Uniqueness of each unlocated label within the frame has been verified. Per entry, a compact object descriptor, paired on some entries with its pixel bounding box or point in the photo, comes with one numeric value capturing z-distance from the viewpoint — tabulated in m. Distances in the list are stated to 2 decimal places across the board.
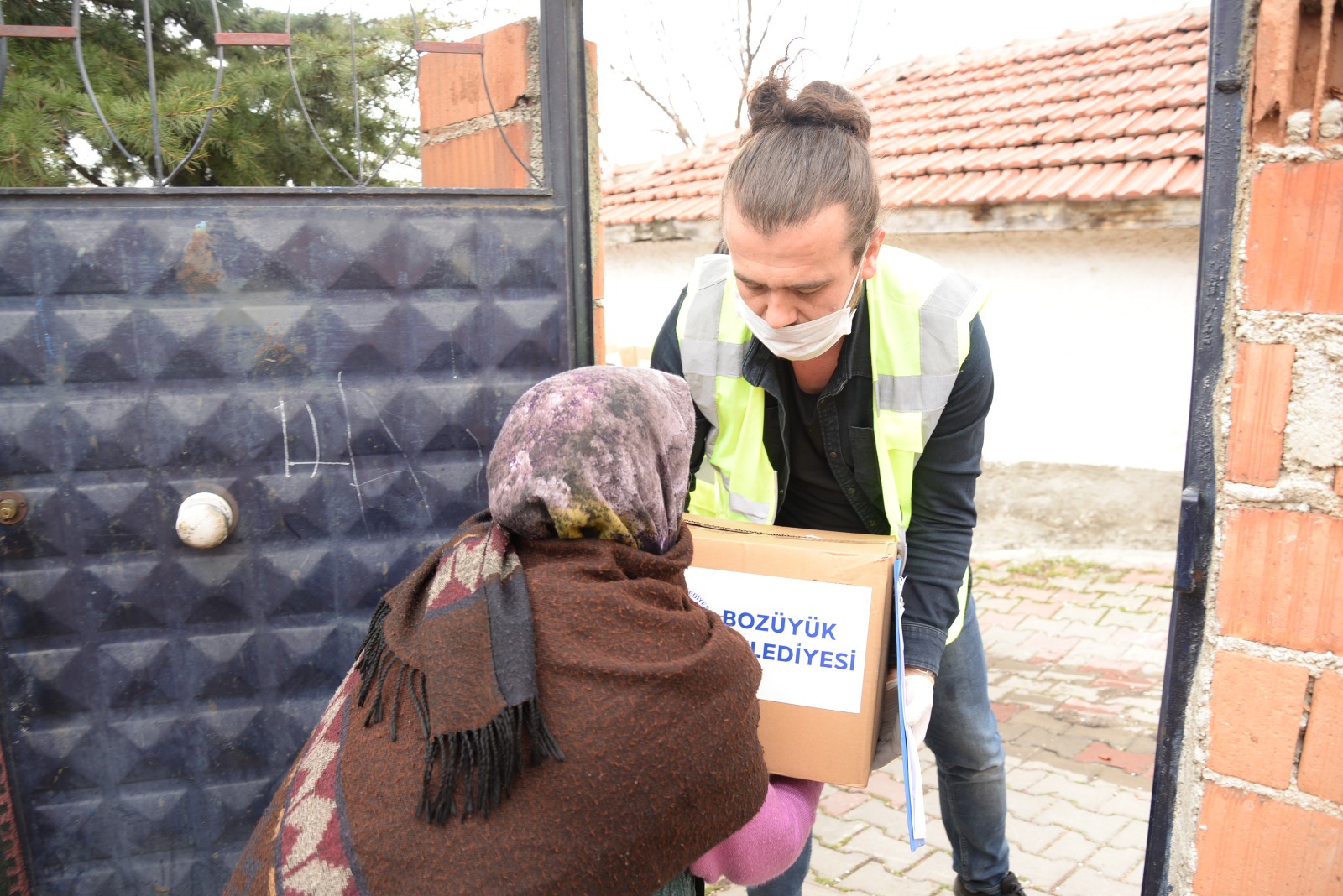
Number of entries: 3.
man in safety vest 1.79
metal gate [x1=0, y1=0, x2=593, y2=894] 2.27
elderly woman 1.26
